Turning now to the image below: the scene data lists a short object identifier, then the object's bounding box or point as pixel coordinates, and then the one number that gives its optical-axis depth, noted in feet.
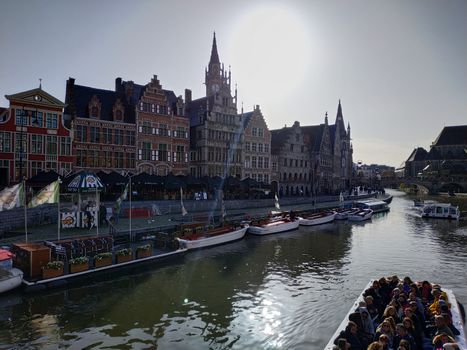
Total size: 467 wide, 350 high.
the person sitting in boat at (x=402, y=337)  33.42
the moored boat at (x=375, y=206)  188.65
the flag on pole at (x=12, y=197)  64.03
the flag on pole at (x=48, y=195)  69.15
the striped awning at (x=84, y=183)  82.17
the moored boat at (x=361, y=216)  161.27
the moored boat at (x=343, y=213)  163.17
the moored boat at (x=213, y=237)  87.92
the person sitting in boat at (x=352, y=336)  33.81
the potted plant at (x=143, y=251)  72.02
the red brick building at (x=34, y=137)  118.62
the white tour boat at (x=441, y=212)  168.14
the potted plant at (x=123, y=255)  68.49
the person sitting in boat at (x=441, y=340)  32.35
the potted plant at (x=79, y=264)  61.00
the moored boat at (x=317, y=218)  138.41
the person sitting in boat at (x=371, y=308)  40.70
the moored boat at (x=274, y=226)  113.91
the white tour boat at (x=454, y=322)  35.36
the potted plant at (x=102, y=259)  64.69
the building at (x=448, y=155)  380.35
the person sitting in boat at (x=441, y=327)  35.50
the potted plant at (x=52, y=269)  57.52
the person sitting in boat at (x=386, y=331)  33.48
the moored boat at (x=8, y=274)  53.93
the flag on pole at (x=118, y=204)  79.72
